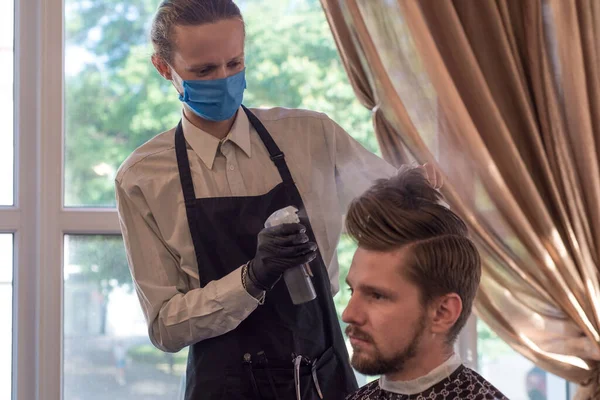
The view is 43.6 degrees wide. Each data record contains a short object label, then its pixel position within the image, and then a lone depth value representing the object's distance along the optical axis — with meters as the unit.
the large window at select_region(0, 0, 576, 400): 2.75
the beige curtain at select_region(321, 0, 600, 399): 2.58
